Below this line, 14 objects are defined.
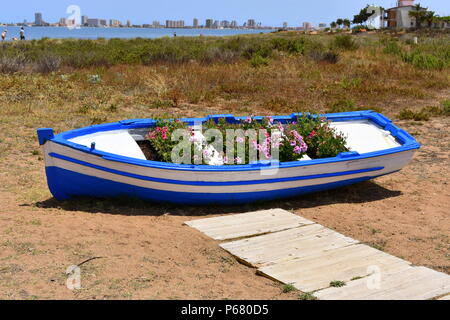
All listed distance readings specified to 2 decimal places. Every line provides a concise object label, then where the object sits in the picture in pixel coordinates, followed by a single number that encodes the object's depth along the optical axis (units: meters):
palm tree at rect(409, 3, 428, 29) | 81.31
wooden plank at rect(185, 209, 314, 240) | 6.25
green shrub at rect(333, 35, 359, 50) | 27.48
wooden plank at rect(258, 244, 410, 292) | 5.01
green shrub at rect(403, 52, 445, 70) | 20.78
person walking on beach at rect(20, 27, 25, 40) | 42.43
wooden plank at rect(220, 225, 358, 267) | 5.57
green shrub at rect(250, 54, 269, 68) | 20.17
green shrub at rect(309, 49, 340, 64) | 22.20
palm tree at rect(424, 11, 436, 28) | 80.69
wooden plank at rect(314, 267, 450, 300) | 4.66
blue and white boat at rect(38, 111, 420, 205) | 6.54
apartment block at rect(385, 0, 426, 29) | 88.15
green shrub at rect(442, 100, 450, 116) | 13.91
